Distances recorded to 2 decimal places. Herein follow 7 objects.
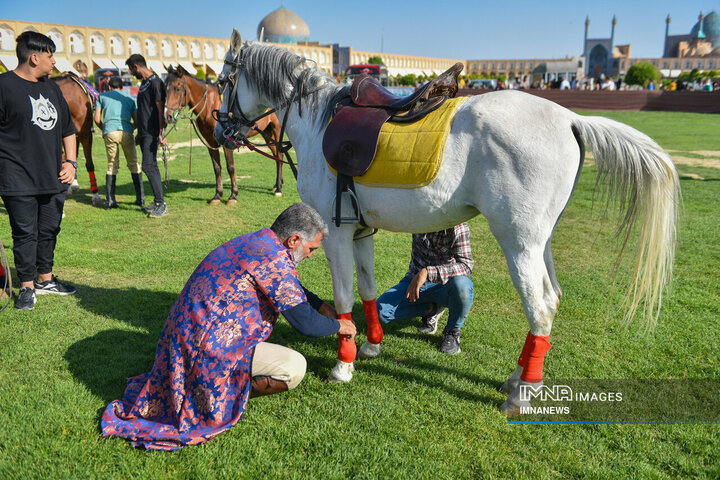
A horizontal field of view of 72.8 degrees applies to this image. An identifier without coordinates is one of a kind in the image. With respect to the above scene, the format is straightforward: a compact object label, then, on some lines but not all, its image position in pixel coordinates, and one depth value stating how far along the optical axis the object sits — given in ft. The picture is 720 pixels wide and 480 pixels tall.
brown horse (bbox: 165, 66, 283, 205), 25.91
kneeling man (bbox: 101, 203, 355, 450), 8.46
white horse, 8.99
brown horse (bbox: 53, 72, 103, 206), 27.35
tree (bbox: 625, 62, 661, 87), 149.59
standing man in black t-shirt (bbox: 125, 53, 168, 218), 25.22
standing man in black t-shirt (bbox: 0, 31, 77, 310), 13.44
